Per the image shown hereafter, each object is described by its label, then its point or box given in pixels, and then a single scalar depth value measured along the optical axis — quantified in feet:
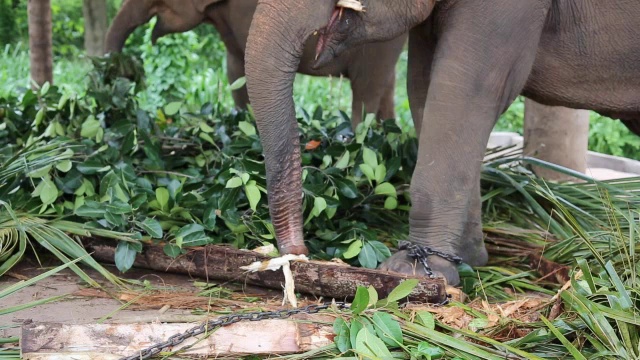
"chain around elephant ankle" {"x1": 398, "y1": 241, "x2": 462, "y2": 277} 12.32
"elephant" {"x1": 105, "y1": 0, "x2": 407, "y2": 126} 22.38
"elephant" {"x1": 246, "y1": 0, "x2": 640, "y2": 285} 11.13
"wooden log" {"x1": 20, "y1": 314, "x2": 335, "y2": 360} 9.25
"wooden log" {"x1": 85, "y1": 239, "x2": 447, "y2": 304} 11.30
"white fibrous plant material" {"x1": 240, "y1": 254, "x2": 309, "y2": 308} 11.32
